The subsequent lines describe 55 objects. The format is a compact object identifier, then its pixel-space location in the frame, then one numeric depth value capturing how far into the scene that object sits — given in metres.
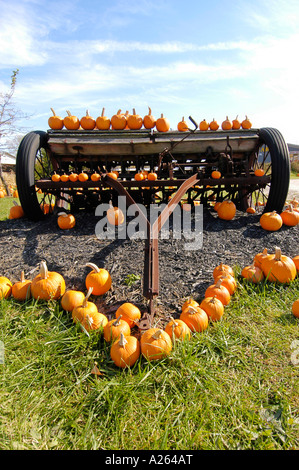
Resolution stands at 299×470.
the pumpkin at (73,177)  4.60
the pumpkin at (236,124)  5.32
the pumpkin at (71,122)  5.14
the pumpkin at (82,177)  4.61
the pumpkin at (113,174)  4.48
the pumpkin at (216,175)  4.71
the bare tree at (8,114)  14.36
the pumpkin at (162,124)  5.18
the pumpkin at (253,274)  3.01
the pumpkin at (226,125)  5.31
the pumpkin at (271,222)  4.05
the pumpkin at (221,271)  2.99
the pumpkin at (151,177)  4.60
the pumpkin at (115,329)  2.11
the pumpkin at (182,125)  5.20
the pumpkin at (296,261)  3.15
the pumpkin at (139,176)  4.61
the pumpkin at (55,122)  5.11
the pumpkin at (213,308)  2.43
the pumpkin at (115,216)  4.26
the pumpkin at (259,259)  3.18
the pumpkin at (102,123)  5.20
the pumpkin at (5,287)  2.78
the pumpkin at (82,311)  2.31
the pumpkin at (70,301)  2.53
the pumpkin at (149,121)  5.30
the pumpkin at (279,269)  2.98
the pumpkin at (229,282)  2.79
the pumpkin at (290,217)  4.12
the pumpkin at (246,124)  5.41
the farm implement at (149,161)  4.46
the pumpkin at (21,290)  2.76
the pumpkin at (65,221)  4.35
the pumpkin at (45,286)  2.67
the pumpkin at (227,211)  4.54
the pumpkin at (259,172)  4.73
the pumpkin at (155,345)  1.96
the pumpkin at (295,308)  2.48
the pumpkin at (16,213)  4.87
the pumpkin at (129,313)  2.31
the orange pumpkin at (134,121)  5.23
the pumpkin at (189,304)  2.42
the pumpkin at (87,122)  5.20
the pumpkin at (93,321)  2.24
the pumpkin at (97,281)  2.77
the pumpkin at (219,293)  2.63
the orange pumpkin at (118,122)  5.22
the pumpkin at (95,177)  4.56
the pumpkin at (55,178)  4.55
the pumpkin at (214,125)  5.35
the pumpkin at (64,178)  4.57
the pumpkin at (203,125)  5.27
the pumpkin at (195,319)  2.28
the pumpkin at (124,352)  1.94
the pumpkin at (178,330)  2.14
